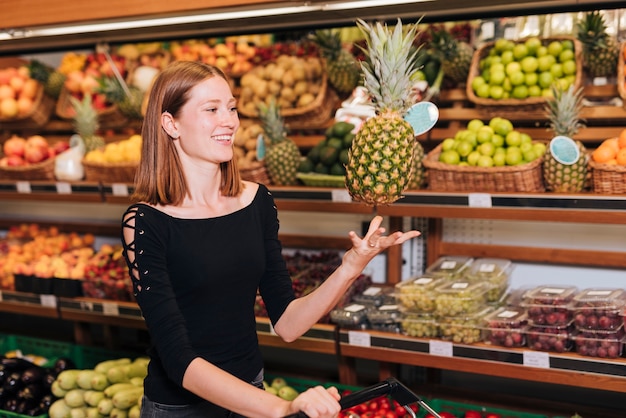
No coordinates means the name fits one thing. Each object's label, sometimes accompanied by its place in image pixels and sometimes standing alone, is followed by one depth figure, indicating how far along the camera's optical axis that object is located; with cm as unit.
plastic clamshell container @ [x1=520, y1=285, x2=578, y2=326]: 258
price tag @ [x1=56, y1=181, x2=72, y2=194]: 367
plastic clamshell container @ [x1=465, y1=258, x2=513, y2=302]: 290
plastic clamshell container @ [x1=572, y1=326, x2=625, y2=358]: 242
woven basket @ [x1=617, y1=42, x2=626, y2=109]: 270
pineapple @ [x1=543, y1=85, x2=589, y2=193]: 254
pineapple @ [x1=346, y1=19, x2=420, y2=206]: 174
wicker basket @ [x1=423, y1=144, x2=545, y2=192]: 259
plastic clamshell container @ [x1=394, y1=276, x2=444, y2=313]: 277
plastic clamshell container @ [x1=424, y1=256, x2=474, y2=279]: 300
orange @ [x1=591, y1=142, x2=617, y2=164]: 251
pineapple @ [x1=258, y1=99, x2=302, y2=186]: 314
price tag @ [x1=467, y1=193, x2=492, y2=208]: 259
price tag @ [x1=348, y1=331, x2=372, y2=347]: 280
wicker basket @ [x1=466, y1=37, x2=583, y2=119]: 289
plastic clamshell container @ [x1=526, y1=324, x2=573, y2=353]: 250
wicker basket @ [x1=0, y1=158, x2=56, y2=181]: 378
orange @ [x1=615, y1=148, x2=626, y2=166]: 245
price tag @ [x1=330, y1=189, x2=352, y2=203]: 288
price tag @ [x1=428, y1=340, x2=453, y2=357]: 265
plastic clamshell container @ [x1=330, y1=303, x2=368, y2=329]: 286
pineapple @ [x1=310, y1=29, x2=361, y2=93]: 326
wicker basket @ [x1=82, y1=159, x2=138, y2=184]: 349
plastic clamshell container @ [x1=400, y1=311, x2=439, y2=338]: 273
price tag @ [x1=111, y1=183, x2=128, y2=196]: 349
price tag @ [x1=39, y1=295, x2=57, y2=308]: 370
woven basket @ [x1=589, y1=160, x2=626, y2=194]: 242
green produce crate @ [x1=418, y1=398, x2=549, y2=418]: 275
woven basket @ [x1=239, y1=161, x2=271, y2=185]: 318
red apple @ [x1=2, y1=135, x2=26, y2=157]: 404
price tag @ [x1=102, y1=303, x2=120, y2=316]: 348
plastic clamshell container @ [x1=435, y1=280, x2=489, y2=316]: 271
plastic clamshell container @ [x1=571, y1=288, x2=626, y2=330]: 250
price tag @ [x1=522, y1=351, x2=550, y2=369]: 247
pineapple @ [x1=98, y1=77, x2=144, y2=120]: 390
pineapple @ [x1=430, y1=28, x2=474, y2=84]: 313
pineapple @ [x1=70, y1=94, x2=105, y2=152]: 383
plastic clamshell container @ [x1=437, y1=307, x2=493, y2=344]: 265
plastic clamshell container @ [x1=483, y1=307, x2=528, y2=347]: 258
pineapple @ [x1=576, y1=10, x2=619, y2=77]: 279
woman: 179
